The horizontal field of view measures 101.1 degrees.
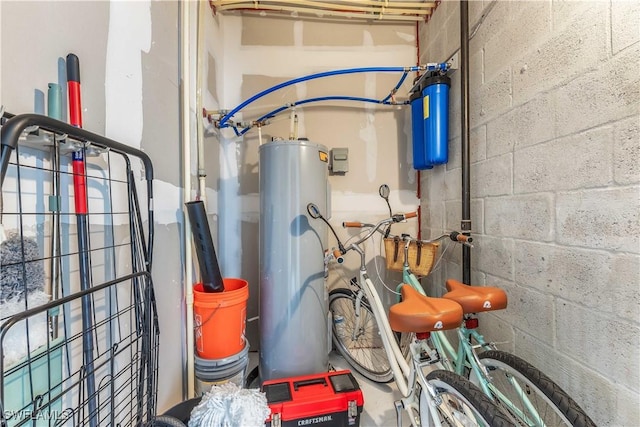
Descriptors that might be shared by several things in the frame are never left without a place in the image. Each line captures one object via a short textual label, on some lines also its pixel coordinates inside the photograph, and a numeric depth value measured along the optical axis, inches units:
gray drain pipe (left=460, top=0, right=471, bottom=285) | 56.7
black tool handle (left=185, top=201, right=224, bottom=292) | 49.9
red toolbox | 43.0
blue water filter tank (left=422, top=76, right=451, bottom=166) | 62.8
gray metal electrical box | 76.9
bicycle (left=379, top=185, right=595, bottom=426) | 32.2
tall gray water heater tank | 57.2
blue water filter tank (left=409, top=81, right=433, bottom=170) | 69.5
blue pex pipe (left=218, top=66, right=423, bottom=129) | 63.4
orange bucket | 49.0
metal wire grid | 23.0
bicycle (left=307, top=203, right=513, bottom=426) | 32.3
